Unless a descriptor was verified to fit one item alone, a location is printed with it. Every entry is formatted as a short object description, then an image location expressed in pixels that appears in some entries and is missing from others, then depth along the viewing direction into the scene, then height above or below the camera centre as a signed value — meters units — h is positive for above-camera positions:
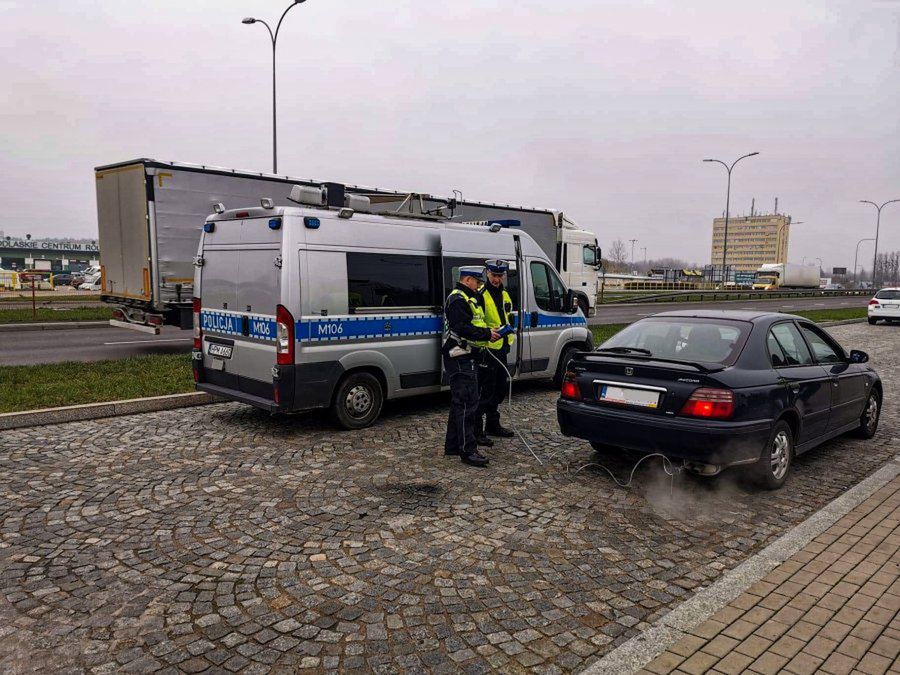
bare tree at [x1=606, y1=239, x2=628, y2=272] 132.12 +3.39
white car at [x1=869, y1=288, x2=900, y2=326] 24.89 -1.15
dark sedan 4.98 -0.95
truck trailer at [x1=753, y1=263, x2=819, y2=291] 68.06 -0.19
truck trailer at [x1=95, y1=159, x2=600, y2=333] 12.12 +0.90
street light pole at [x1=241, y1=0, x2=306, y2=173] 20.40 +7.33
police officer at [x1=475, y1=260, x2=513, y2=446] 6.75 -0.85
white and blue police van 6.61 -0.31
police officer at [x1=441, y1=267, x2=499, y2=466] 6.14 -0.74
